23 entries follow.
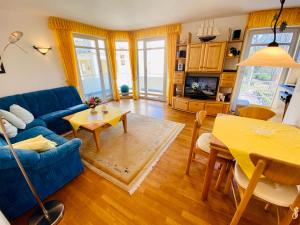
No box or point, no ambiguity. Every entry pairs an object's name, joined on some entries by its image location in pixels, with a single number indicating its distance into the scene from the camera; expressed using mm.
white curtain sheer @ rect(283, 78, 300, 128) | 1841
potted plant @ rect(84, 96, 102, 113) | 2773
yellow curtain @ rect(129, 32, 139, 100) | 5023
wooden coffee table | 2244
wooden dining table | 1271
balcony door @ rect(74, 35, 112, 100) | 4207
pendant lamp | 1272
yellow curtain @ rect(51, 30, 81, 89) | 3453
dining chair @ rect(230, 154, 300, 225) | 887
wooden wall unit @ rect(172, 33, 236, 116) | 3498
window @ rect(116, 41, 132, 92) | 5242
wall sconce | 3129
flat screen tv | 3874
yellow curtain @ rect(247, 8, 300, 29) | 2775
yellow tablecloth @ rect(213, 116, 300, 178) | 1152
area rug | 1931
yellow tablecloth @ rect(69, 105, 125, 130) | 2459
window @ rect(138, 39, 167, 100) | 4902
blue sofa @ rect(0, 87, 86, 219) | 1285
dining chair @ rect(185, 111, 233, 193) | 1523
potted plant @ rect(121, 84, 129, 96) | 5699
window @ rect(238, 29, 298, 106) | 3092
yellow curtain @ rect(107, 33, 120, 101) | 4811
